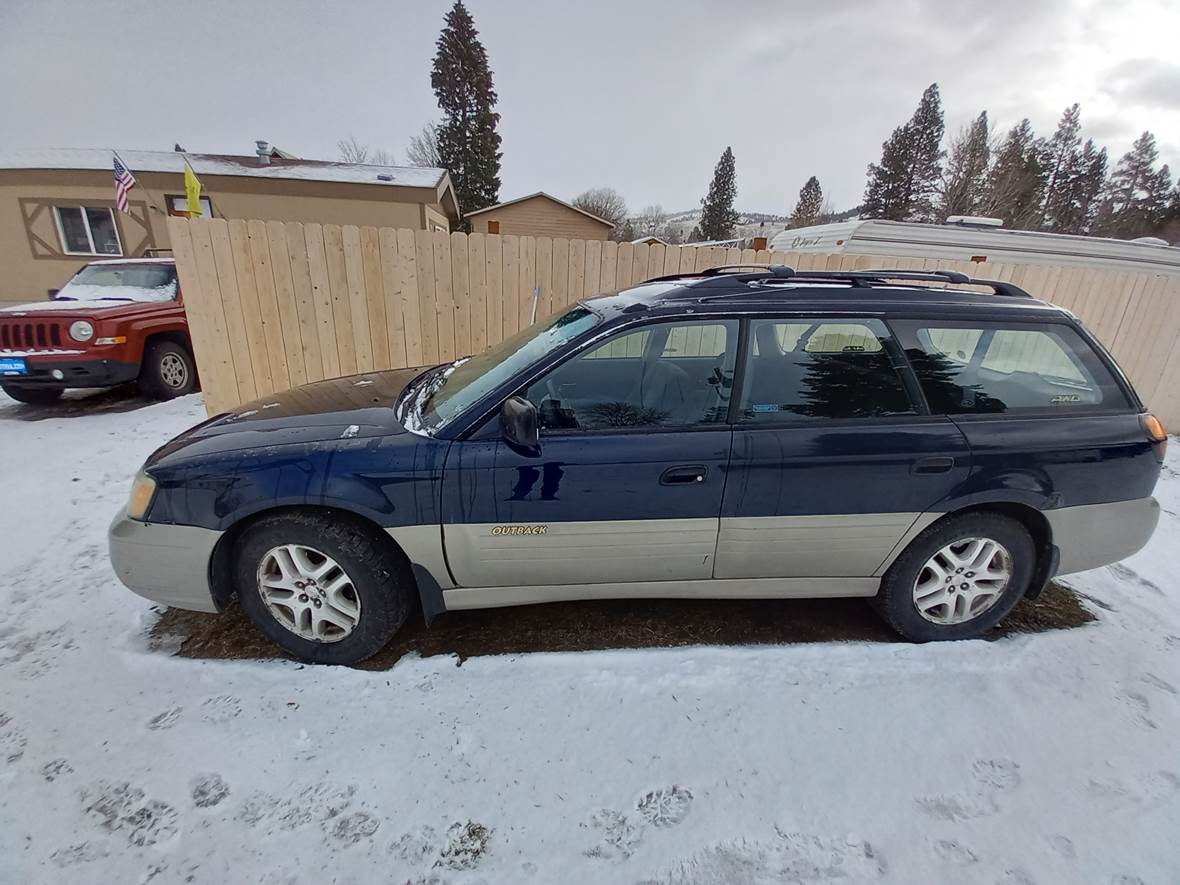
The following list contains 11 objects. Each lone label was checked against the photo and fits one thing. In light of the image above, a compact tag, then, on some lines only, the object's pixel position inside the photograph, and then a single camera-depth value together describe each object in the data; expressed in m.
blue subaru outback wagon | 2.13
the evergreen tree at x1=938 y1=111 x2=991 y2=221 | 30.09
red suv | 5.50
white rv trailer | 10.38
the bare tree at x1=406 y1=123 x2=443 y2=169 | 36.25
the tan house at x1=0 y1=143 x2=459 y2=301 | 14.76
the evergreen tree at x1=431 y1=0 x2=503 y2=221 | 29.41
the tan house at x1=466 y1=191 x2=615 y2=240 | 22.44
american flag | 10.18
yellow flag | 6.22
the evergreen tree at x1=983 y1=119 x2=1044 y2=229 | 29.12
